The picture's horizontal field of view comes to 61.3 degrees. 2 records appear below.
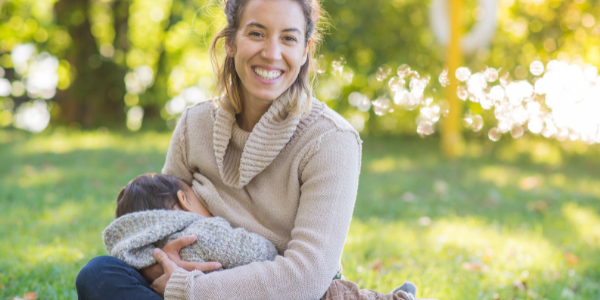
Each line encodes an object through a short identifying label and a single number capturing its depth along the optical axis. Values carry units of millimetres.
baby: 1801
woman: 1672
